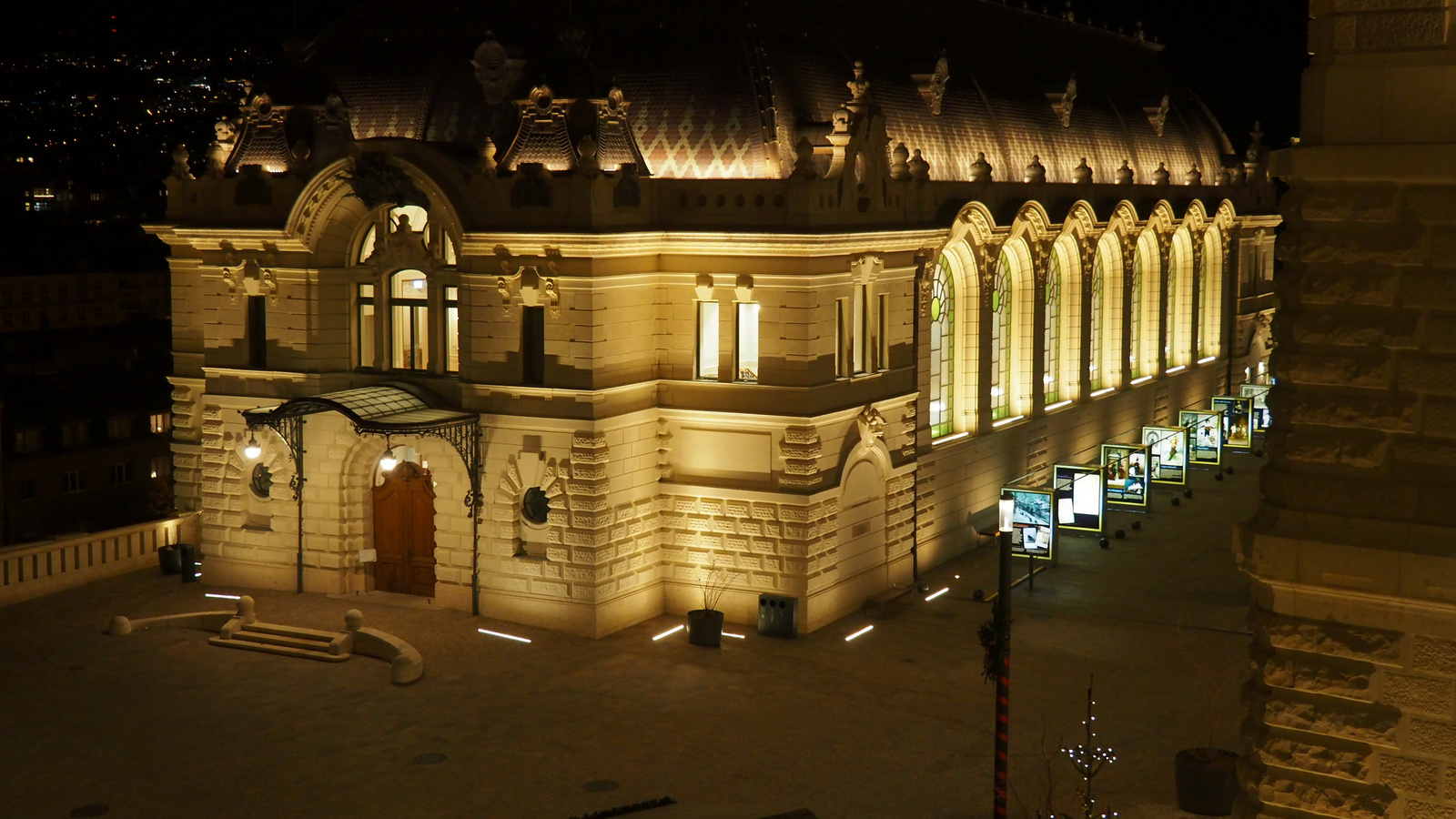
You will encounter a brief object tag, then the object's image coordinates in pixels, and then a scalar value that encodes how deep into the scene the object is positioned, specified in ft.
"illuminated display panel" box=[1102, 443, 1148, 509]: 177.88
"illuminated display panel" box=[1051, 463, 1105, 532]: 156.25
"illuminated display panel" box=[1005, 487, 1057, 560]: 149.38
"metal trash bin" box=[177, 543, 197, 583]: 150.51
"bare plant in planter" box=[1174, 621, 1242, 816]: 93.71
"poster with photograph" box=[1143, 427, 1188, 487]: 197.67
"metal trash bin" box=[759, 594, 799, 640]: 133.08
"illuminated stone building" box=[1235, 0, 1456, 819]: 56.44
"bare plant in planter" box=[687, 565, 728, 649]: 130.72
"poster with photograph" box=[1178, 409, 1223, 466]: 211.41
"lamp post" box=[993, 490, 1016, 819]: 84.07
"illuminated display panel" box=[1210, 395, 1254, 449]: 229.45
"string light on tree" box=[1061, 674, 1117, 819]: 81.30
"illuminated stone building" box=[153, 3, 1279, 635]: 133.18
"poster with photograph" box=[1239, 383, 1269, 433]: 237.59
